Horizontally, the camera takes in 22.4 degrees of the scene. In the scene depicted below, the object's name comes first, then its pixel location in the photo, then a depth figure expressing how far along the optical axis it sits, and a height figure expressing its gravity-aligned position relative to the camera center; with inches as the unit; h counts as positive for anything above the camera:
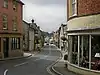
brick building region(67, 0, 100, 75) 700.7 +8.8
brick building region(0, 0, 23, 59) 1509.1 +68.2
